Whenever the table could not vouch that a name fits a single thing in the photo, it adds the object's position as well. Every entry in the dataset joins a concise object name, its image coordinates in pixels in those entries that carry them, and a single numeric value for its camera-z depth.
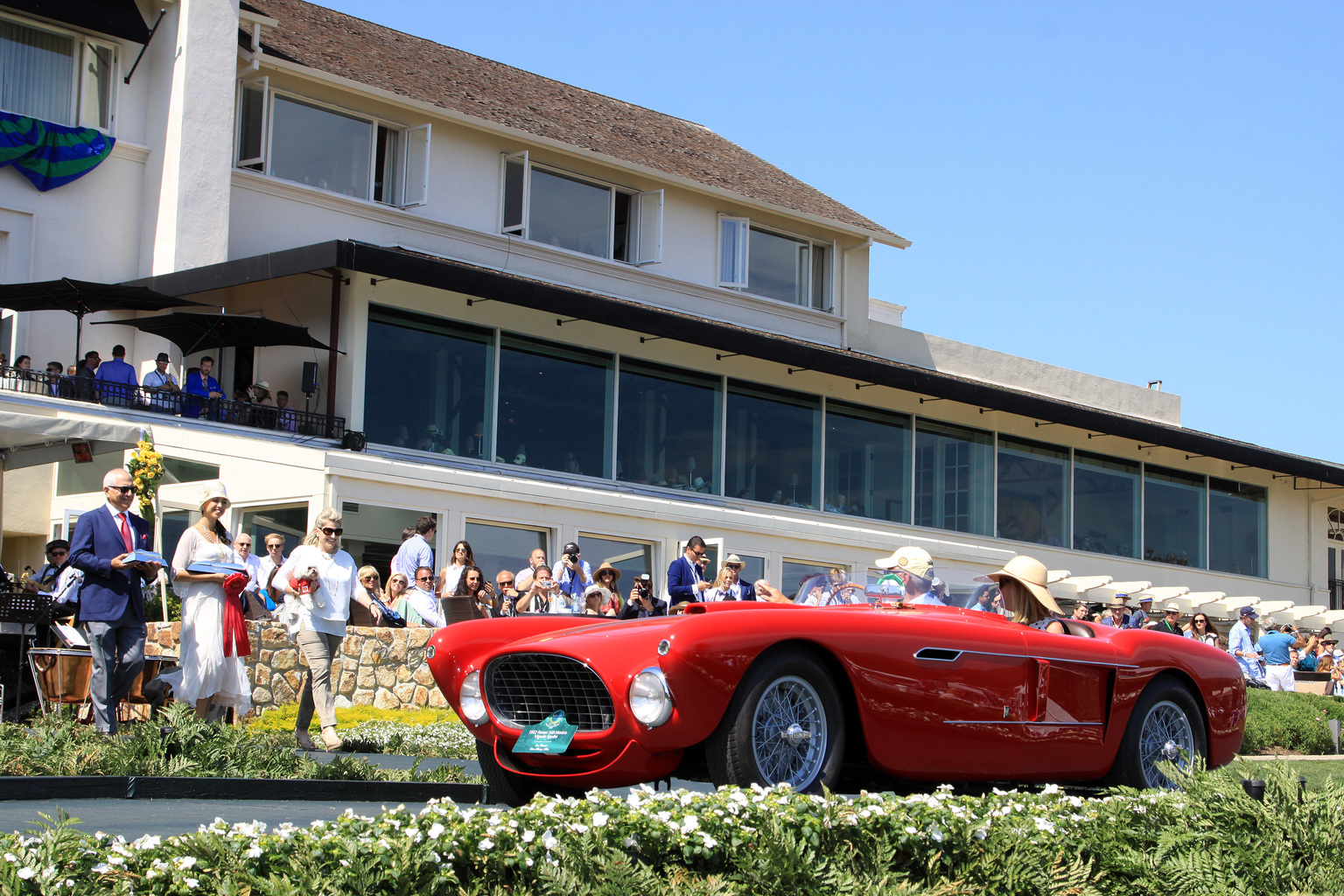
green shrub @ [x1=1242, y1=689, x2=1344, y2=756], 16.83
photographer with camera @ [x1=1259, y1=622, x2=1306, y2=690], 22.33
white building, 18.42
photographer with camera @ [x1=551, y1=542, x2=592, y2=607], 14.82
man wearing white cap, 8.00
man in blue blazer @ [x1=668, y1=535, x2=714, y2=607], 13.60
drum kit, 10.43
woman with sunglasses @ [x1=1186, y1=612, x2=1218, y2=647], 20.54
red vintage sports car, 6.02
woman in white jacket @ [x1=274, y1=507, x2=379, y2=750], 9.84
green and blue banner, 18.50
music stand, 10.62
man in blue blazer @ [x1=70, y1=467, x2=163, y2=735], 9.09
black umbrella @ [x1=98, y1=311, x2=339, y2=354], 17.08
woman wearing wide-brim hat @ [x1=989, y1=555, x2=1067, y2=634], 8.22
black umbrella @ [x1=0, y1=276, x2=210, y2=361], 16.19
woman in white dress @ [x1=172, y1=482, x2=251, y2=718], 9.34
